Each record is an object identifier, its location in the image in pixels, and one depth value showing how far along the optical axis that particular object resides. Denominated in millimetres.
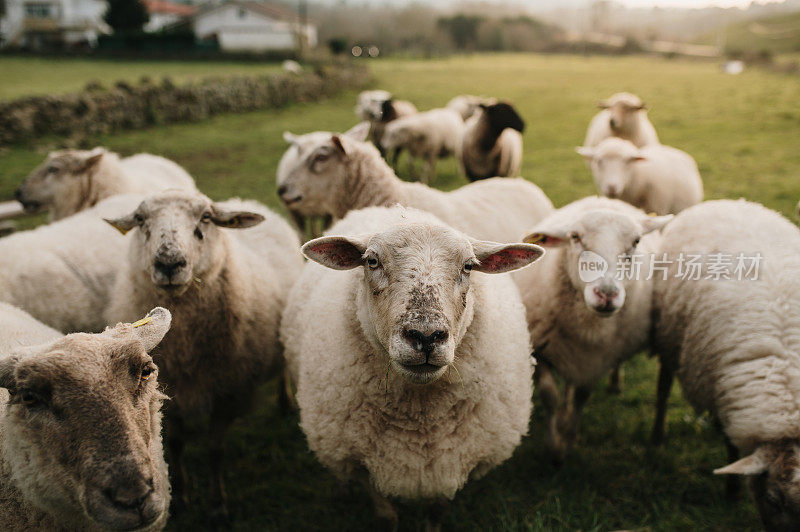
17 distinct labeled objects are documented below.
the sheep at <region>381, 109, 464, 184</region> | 11297
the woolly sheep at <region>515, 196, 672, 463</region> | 3414
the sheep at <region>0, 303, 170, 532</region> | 1931
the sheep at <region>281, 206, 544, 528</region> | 2275
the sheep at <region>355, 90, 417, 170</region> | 12391
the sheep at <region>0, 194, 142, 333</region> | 3816
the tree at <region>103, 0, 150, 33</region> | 40250
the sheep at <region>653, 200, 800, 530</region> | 2850
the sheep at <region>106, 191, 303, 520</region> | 3141
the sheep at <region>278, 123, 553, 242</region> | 4770
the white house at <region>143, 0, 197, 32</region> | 65812
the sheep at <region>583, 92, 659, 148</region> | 8609
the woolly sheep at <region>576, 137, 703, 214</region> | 6246
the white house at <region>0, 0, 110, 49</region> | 45969
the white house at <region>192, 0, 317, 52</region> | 47875
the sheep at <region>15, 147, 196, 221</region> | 5293
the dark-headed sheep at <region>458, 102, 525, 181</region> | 8461
